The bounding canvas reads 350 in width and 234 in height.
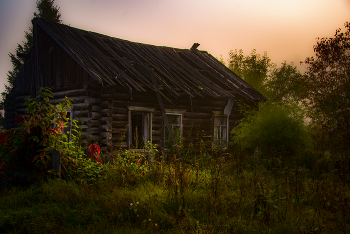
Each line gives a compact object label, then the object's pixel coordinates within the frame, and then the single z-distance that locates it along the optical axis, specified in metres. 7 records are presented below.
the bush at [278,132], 10.24
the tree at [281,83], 28.42
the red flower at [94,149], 5.91
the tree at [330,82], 11.90
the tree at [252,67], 28.05
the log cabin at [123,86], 9.41
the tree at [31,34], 23.67
